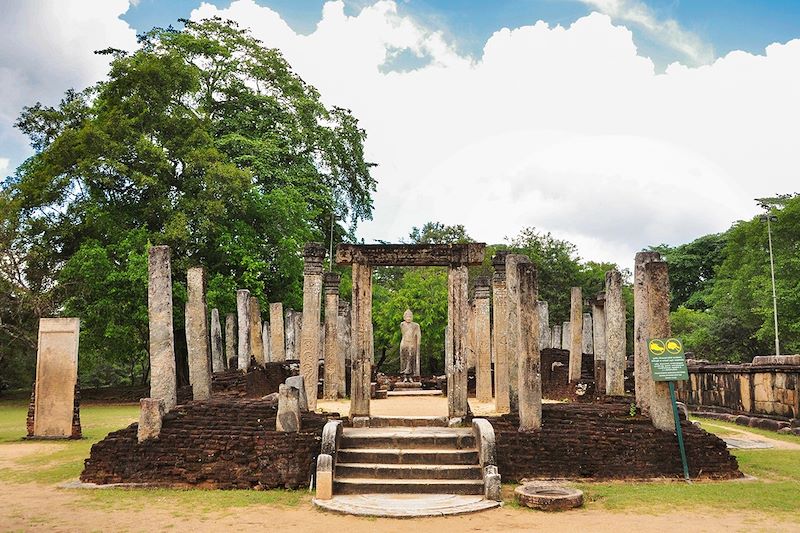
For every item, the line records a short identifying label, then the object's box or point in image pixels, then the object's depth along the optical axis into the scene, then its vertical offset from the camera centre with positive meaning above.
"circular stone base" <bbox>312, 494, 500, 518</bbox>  9.46 -1.95
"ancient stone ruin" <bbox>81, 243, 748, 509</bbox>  11.28 -1.18
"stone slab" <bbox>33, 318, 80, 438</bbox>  17.16 -0.56
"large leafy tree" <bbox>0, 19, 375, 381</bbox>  27.09 +6.39
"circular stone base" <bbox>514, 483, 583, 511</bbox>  9.48 -1.82
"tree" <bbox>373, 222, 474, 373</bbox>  33.78 +2.27
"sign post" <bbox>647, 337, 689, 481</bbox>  11.71 -0.04
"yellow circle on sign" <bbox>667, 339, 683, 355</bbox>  11.82 +0.18
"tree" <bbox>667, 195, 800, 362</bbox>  34.16 +2.93
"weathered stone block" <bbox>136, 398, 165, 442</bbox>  11.87 -0.99
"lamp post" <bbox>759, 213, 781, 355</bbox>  31.41 +5.61
